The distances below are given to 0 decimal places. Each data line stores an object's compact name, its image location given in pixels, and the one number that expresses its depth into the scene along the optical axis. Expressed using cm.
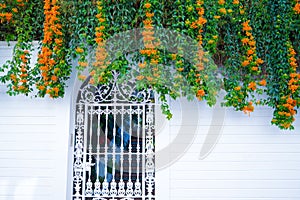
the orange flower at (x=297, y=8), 491
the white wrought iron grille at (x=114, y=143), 506
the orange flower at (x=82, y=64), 467
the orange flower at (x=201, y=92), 466
